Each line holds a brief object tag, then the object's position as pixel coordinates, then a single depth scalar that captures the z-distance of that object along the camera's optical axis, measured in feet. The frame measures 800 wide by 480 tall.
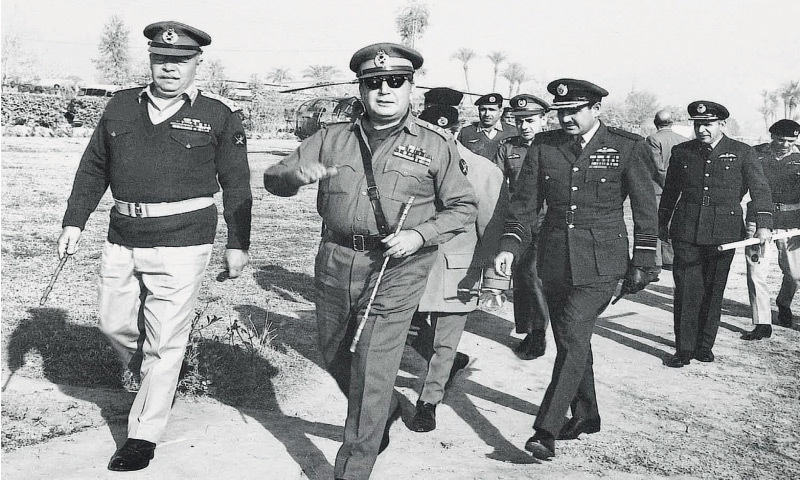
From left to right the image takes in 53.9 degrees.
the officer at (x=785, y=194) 27.63
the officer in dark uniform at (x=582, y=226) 15.53
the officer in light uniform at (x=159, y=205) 14.03
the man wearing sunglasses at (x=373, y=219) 12.47
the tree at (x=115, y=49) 227.61
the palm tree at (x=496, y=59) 282.97
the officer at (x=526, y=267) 23.02
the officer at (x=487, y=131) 27.73
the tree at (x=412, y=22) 204.33
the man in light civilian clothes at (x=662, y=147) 30.37
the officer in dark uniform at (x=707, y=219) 22.57
